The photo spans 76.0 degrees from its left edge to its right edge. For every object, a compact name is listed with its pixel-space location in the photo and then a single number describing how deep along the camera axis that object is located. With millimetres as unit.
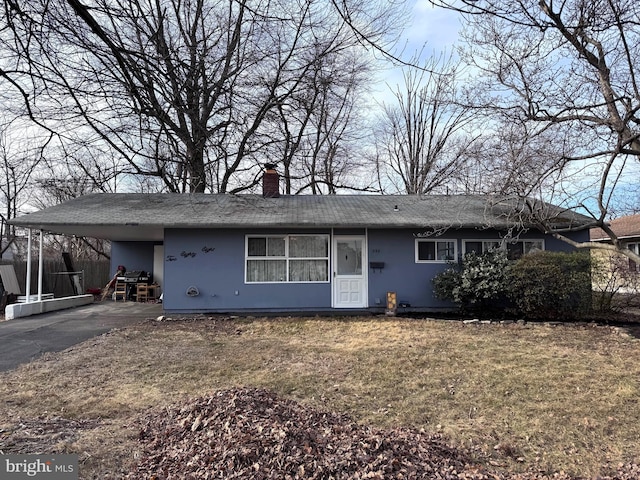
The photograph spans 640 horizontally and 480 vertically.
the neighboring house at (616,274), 10016
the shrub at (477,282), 9570
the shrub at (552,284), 9273
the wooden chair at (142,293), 13883
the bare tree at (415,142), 22562
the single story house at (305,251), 10330
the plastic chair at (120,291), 14023
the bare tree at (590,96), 6539
